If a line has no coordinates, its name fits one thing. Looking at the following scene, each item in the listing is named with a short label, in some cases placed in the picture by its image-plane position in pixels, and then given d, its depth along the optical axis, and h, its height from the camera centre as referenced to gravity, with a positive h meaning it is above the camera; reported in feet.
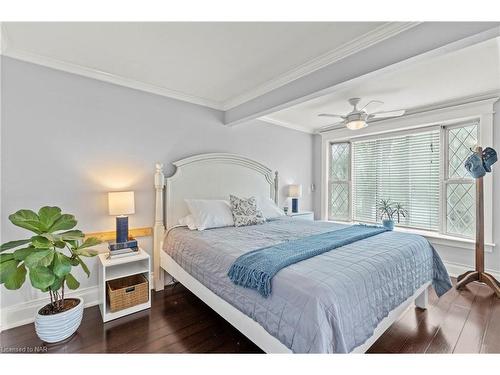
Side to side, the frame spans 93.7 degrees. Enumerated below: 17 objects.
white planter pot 5.77 -3.44
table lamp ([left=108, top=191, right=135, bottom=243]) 7.82 -0.67
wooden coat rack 9.16 -2.33
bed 4.06 -2.08
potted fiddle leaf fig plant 5.28 -1.78
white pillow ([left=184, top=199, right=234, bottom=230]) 9.07 -1.04
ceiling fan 9.63 +2.95
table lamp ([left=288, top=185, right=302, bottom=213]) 14.39 -0.44
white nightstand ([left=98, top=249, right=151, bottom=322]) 7.05 -2.73
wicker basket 7.22 -3.33
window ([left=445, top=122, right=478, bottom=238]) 10.76 +0.05
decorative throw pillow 9.73 -1.07
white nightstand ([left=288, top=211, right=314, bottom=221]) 13.51 -1.63
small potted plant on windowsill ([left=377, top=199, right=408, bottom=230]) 13.21 -1.37
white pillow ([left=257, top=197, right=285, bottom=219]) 11.35 -1.06
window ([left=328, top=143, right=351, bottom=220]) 15.75 +0.33
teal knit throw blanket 4.77 -1.63
